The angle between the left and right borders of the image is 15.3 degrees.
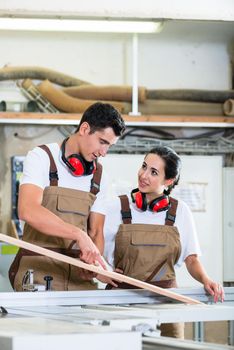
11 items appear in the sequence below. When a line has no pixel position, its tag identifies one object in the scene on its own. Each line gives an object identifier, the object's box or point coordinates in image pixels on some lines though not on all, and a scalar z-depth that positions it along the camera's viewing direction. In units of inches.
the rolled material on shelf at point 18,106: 274.4
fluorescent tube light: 256.1
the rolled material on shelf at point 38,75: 279.9
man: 163.9
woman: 174.7
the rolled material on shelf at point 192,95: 287.4
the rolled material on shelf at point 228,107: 282.4
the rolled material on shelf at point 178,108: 284.8
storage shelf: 271.3
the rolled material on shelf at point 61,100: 276.7
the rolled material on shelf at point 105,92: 280.2
